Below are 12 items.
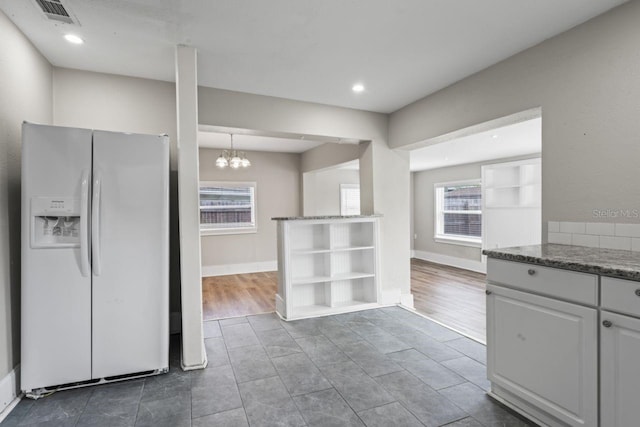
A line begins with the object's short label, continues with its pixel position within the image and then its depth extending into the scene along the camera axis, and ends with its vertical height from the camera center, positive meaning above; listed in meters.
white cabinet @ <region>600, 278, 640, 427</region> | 1.41 -0.64
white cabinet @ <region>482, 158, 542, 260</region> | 6.34 +0.17
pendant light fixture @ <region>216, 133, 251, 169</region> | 5.07 +0.83
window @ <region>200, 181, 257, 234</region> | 6.47 +0.13
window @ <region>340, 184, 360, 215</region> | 7.75 +0.33
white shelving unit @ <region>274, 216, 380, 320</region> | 3.70 -0.65
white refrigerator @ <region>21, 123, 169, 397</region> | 2.13 -0.29
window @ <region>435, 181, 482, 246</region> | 7.45 -0.02
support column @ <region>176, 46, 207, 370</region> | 2.49 +0.07
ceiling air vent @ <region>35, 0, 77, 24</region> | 1.95 +1.28
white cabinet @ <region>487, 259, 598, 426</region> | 1.57 -0.71
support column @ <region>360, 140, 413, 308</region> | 4.15 +0.08
